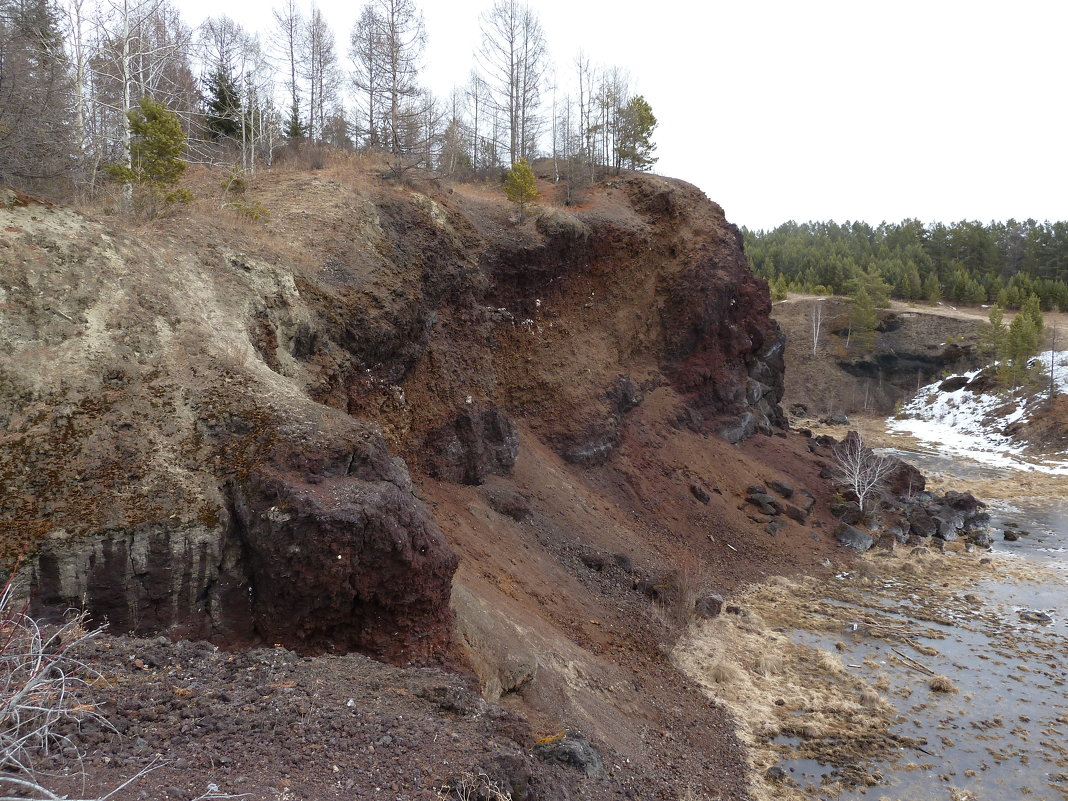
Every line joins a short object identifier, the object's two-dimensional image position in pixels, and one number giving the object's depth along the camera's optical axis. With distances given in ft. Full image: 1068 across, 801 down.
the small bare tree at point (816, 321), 195.00
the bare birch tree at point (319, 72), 104.12
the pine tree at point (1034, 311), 161.97
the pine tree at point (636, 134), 106.52
